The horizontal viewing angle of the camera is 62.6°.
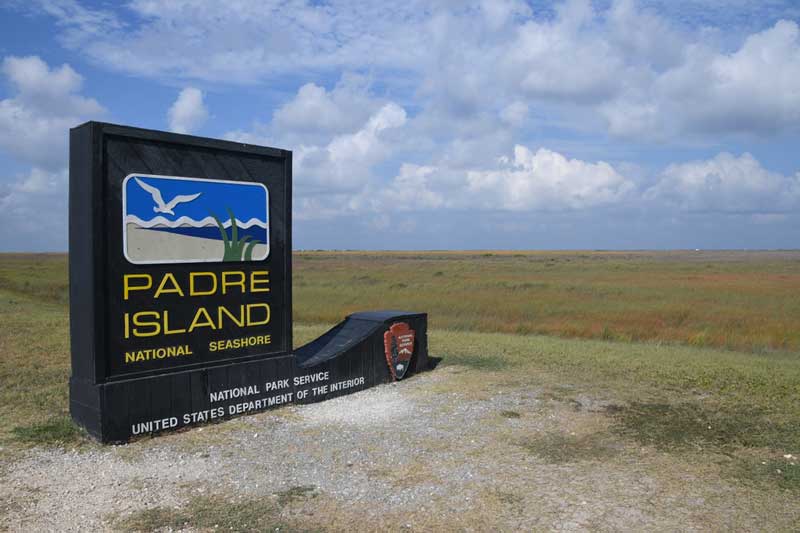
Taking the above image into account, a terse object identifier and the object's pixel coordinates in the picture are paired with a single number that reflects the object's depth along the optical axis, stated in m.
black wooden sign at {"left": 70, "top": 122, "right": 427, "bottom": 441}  6.84
